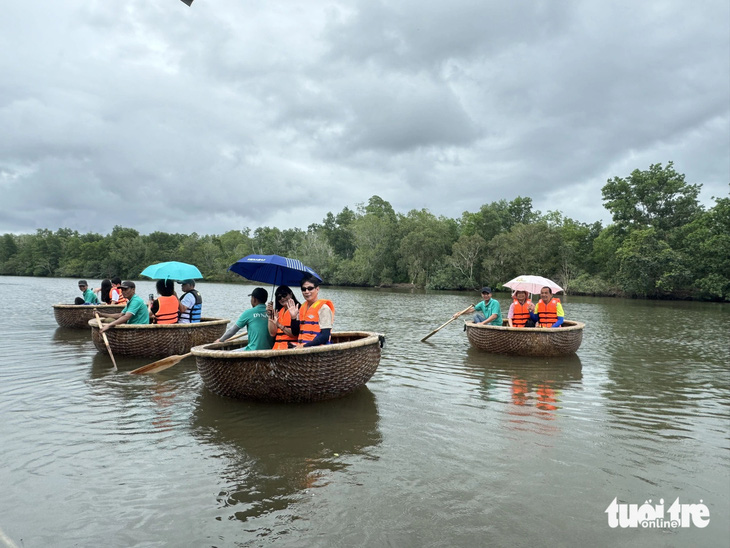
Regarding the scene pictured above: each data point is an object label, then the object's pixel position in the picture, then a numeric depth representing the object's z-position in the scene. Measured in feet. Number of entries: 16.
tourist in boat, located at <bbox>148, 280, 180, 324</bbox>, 29.91
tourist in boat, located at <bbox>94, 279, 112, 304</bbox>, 45.70
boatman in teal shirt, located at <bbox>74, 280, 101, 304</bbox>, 45.29
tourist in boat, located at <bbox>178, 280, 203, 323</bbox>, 31.45
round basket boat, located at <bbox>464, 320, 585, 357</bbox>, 31.27
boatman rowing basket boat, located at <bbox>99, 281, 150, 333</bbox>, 28.84
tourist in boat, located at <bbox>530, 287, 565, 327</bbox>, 33.42
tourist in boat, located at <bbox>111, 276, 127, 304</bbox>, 43.93
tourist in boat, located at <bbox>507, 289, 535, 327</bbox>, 34.35
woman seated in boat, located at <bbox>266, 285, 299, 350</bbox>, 20.62
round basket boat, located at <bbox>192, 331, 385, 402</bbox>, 18.11
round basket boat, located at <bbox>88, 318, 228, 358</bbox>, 28.50
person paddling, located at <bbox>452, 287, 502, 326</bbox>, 35.26
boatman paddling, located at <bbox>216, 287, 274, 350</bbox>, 20.48
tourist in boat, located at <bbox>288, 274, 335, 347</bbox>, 19.06
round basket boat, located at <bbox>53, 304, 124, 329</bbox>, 41.63
